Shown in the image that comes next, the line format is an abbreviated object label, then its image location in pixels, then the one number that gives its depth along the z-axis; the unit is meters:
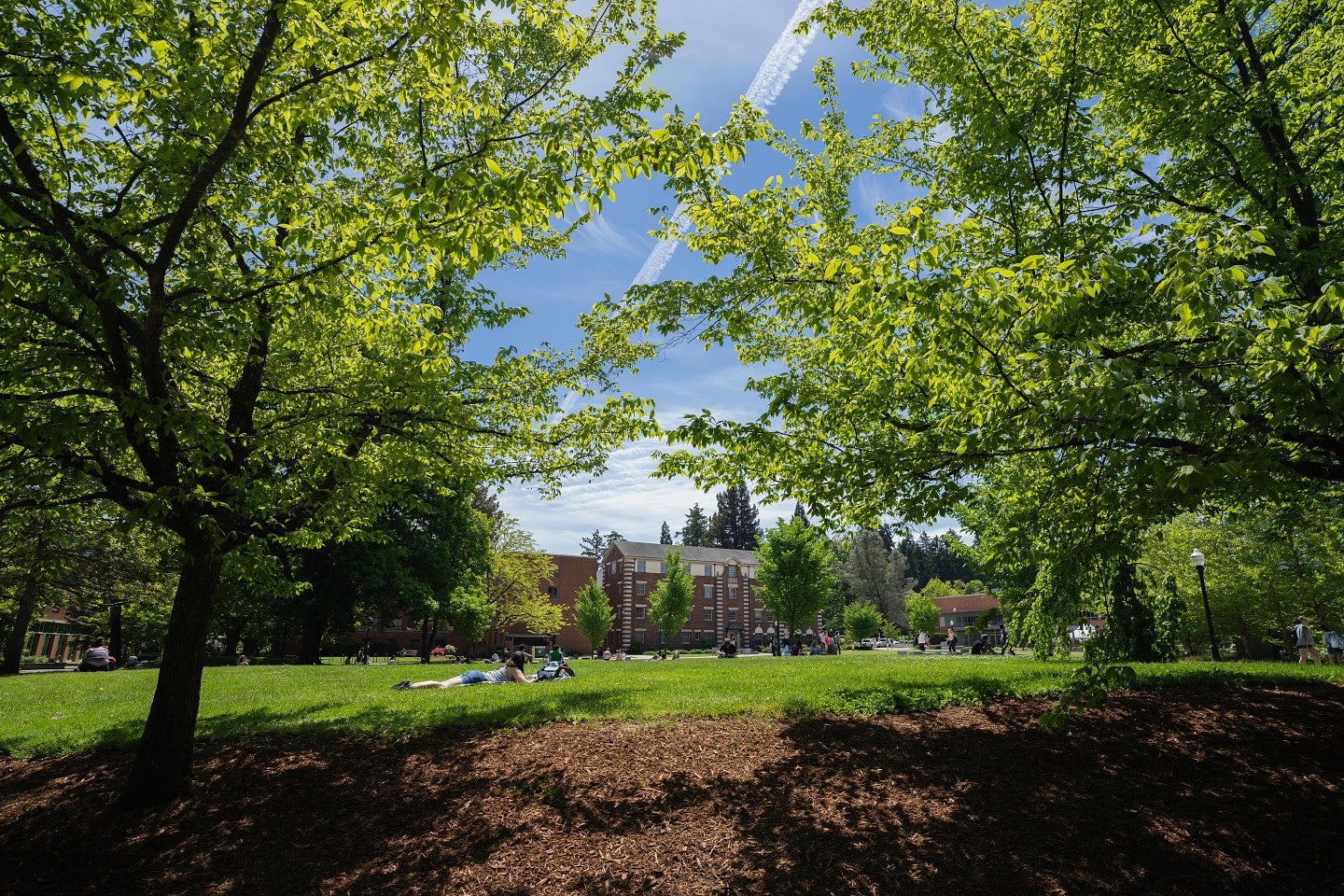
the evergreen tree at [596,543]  117.53
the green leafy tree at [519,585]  46.12
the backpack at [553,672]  17.19
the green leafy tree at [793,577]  38.88
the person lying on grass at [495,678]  15.20
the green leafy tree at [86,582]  19.50
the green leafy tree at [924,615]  62.94
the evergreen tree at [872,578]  82.38
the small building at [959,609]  80.85
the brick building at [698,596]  66.06
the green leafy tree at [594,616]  48.62
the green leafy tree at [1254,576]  21.89
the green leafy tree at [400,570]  33.31
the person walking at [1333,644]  18.75
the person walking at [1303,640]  17.23
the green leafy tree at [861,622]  57.62
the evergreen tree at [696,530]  107.44
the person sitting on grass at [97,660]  24.81
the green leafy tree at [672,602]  53.19
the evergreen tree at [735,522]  105.56
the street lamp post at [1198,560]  19.00
